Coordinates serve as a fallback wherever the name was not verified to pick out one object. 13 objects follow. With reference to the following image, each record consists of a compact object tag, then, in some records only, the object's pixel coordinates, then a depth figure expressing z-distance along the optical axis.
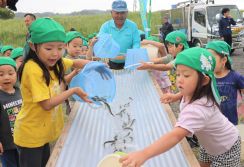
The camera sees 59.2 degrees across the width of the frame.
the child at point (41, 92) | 1.34
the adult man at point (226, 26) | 6.85
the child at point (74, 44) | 2.57
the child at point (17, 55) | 2.38
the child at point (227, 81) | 1.70
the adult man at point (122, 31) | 2.83
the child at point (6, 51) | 2.93
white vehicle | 7.78
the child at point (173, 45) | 2.56
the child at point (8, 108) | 1.73
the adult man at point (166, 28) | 9.22
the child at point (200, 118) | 0.99
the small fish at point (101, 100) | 1.72
